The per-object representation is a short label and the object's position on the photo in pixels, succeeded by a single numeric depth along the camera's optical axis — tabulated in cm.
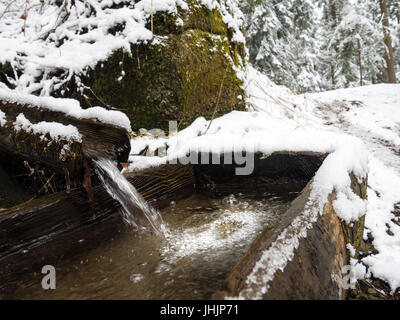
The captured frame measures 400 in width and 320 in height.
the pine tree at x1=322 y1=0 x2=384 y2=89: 1270
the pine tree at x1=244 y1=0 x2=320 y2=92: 1050
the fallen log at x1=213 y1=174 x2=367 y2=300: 71
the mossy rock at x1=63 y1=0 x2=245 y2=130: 326
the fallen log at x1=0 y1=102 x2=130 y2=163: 149
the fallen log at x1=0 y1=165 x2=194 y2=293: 131
